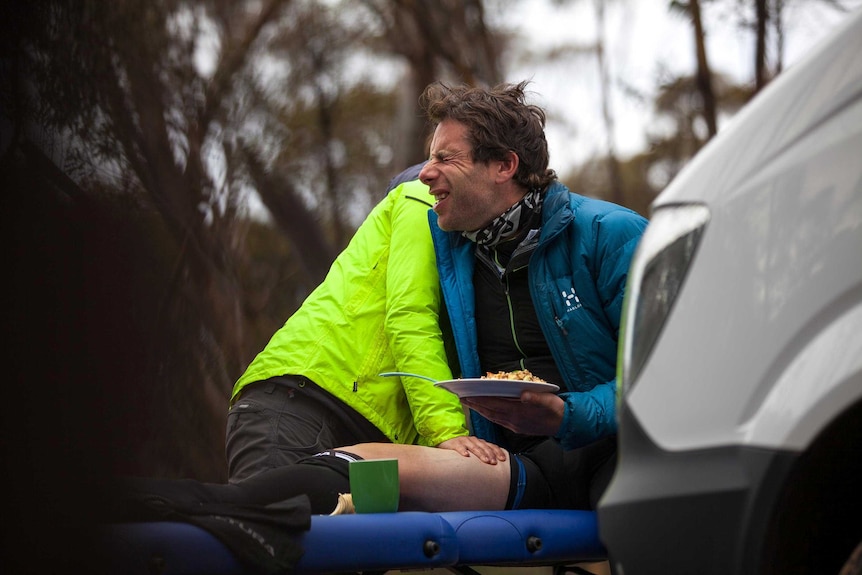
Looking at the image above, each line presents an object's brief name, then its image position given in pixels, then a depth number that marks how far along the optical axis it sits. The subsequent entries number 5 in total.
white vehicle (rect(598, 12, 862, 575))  3.49
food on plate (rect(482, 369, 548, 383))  6.22
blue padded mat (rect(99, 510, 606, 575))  4.70
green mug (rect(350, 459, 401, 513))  5.64
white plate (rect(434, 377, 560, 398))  5.73
